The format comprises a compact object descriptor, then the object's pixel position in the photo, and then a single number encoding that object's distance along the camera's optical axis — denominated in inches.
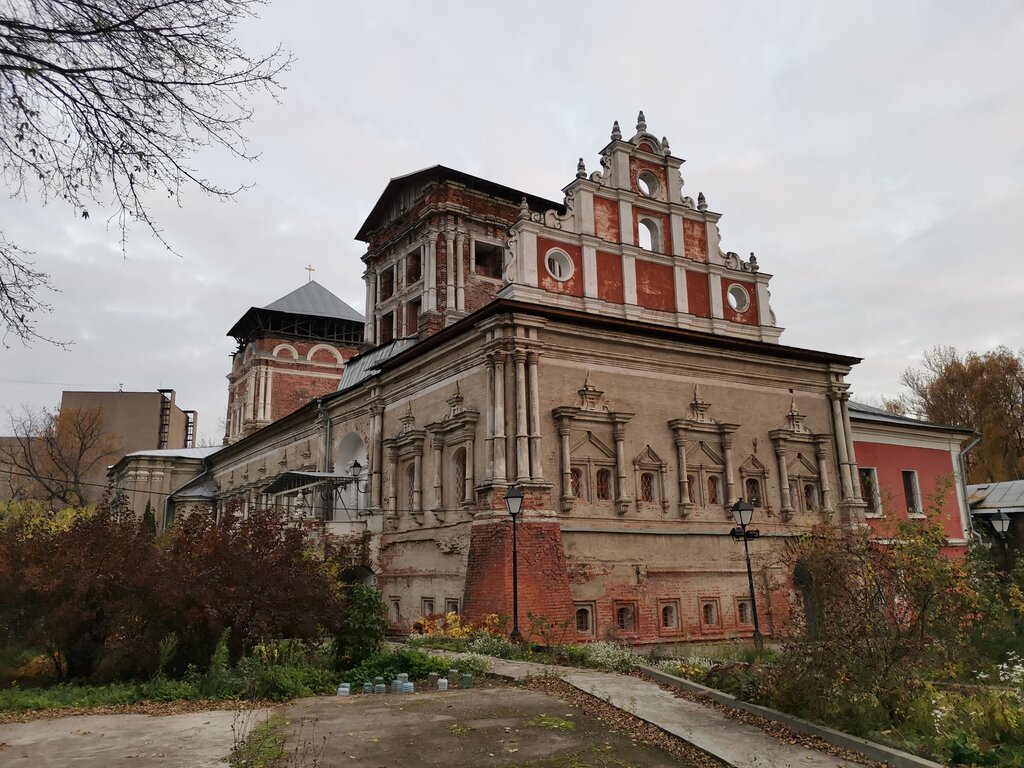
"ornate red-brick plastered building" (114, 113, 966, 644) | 757.3
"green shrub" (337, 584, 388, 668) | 502.9
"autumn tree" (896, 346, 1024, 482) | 1567.4
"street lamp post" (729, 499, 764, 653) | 655.5
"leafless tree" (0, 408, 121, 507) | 2047.4
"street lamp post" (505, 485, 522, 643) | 635.5
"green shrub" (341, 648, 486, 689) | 475.8
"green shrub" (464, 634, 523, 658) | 585.0
